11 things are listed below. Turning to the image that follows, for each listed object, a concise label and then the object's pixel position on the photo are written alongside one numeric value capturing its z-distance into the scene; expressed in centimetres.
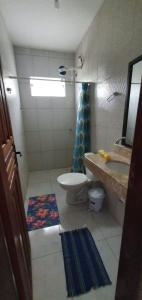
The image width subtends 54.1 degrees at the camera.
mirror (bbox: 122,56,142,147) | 125
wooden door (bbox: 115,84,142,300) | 55
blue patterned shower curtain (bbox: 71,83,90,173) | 228
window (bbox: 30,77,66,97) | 284
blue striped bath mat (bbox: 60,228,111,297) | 113
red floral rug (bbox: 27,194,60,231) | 177
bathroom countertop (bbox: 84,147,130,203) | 100
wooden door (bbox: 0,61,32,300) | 61
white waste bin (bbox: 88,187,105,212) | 182
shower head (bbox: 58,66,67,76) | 247
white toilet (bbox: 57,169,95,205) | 183
